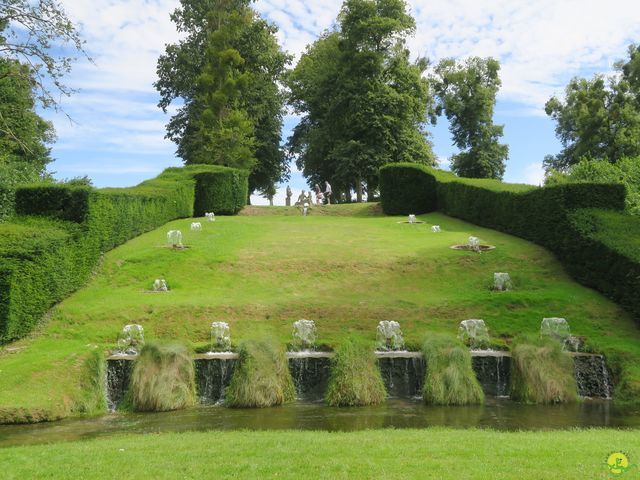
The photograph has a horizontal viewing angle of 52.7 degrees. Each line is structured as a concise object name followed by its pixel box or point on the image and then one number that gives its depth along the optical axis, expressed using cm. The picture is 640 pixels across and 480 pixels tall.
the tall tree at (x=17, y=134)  2502
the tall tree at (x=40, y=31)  2306
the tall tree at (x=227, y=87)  4412
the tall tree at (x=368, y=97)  4619
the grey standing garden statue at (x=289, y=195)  4641
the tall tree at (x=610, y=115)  4978
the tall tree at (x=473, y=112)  5706
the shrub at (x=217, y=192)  3562
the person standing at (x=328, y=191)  4441
